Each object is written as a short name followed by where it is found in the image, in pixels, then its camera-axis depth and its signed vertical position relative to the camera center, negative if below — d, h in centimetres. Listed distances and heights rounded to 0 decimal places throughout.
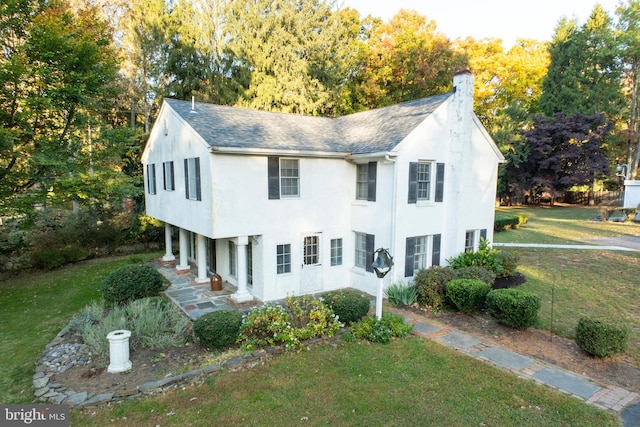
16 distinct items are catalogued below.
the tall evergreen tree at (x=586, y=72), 4078 +1192
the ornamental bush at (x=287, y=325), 850 -380
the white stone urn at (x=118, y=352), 748 -376
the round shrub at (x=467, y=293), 1048 -354
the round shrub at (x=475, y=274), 1203 -340
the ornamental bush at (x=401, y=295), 1184 -403
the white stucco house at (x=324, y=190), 1175 -56
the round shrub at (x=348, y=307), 947 -354
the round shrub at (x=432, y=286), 1155 -366
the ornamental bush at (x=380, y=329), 886 -394
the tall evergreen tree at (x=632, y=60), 3938 +1349
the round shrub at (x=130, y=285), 1172 -372
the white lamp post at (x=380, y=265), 883 -228
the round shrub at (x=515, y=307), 910 -345
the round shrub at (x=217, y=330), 820 -360
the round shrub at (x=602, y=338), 765 -354
